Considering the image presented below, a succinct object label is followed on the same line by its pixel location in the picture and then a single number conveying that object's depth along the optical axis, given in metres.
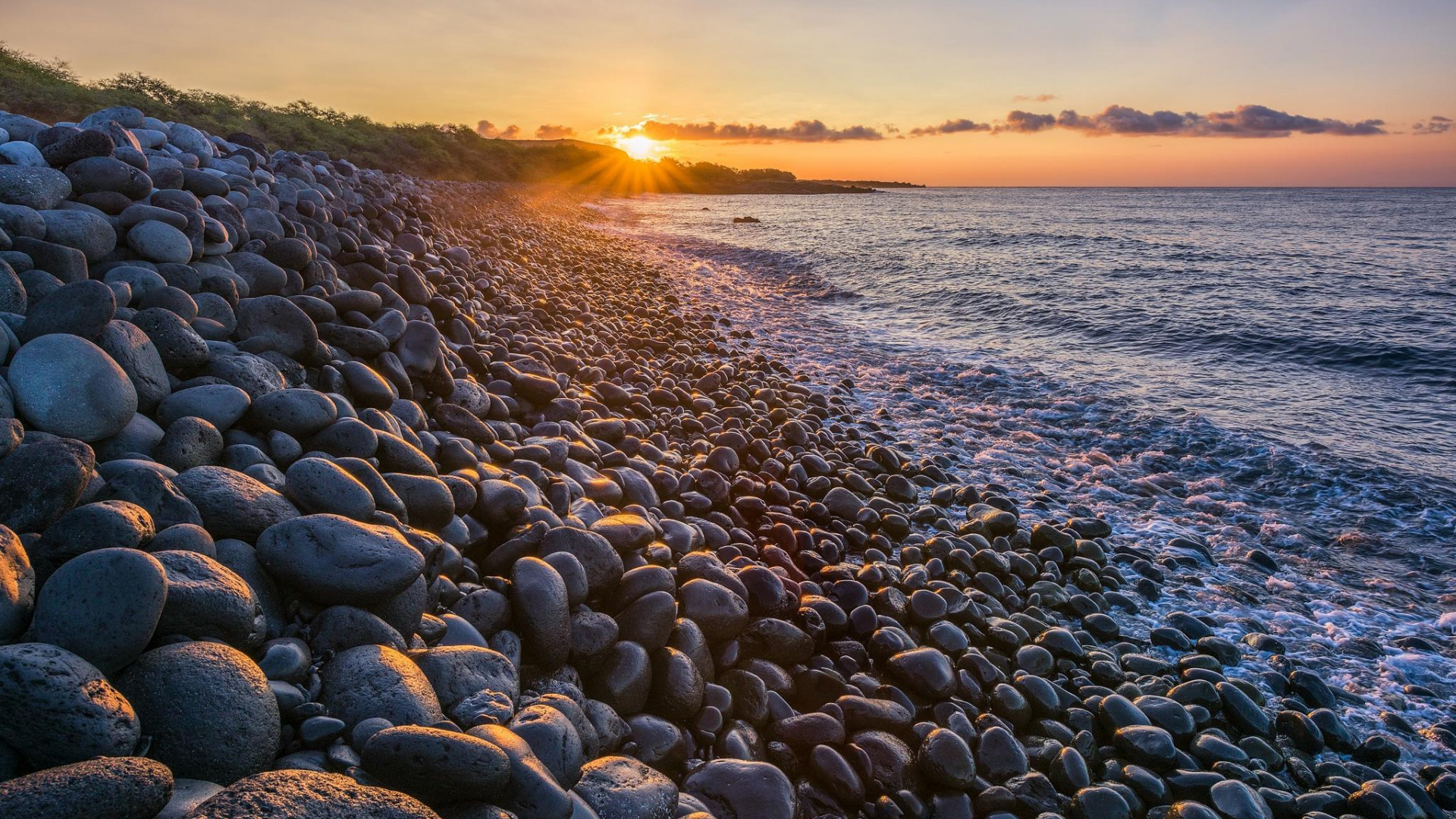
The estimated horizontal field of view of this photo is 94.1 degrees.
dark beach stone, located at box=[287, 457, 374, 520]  2.90
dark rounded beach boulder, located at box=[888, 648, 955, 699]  3.83
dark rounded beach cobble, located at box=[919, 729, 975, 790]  3.29
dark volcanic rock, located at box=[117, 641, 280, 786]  1.82
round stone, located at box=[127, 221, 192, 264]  4.56
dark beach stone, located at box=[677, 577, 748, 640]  3.76
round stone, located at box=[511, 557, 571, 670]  3.10
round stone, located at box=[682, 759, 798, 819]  2.77
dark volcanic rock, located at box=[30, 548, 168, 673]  1.84
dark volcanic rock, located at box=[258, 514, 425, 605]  2.53
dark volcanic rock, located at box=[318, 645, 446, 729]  2.18
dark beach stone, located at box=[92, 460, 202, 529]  2.44
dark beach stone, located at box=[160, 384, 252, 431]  3.23
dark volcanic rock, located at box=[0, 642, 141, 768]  1.62
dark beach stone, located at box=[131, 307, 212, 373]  3.56
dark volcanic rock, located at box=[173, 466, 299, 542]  2.62
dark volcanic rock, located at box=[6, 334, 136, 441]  2.76
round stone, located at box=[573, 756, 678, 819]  2.42
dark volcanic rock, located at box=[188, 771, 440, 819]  1.52
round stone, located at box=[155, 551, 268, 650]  2.08
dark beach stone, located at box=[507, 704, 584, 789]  2.43
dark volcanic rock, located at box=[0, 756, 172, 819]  1.40
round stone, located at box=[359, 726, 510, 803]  1.89
